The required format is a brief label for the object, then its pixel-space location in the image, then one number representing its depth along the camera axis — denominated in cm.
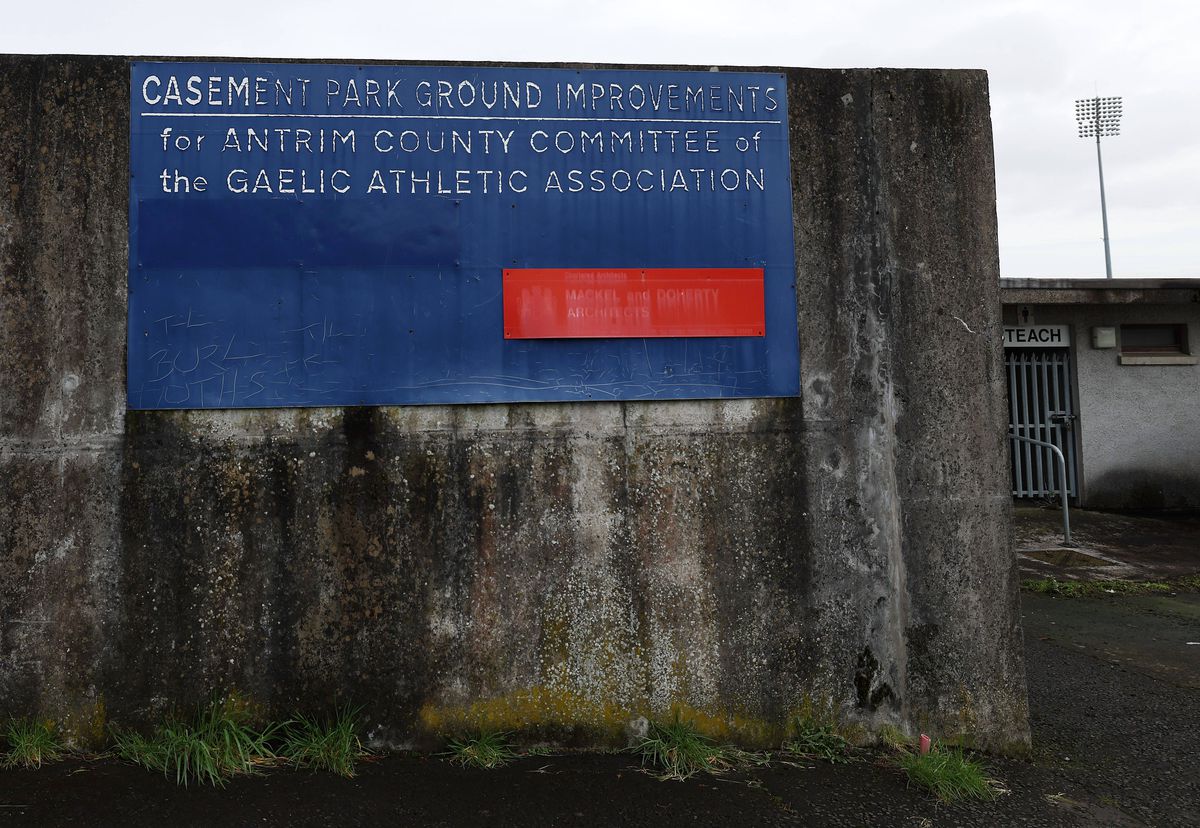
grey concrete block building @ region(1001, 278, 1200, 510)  1091
